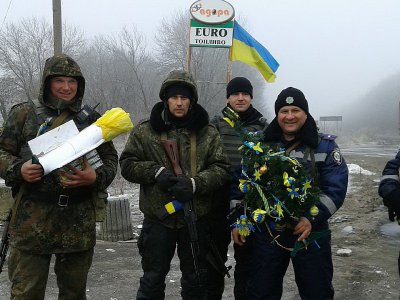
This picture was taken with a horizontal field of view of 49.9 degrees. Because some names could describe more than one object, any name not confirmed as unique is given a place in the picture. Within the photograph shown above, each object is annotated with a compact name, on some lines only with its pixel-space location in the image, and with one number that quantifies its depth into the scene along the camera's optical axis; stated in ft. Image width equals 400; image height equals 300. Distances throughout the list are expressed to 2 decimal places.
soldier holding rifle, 10.46
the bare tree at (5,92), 108.02
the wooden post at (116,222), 22.31
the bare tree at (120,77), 106.83
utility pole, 25.57
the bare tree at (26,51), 104.53
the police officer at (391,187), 9.46
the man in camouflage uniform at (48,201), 9.17
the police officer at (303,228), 9.87
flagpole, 22.83
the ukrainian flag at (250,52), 26.43
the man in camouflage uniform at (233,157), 12.00
